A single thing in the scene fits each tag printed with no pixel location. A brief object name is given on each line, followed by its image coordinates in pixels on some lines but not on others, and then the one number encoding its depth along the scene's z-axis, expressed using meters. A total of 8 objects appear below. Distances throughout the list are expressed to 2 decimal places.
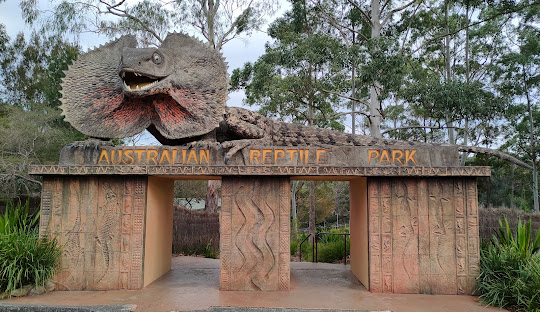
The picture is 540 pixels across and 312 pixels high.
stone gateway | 5.80
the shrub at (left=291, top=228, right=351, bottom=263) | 10.41
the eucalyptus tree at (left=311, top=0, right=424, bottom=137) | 10.27
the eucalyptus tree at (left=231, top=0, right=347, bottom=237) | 11.27
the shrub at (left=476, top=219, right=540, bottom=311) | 4.91
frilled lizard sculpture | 6.15
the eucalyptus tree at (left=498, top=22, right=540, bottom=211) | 15.13
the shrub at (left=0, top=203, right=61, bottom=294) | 5.29
